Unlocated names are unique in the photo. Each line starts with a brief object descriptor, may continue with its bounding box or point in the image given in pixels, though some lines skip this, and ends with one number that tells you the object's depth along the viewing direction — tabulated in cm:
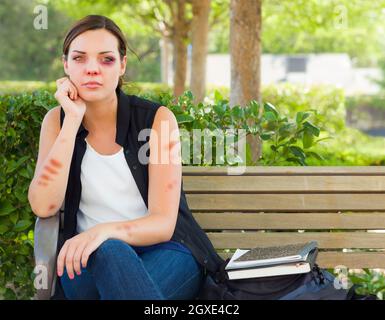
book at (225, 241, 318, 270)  286
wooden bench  370
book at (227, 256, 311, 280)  285
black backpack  284
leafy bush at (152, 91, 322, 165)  401
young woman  298
